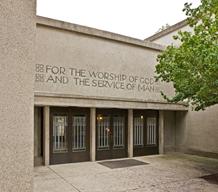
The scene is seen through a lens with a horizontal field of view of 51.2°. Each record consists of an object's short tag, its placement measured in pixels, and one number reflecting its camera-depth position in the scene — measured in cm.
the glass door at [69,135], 1018
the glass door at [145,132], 1223
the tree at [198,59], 685
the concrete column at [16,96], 220
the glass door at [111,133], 1125
